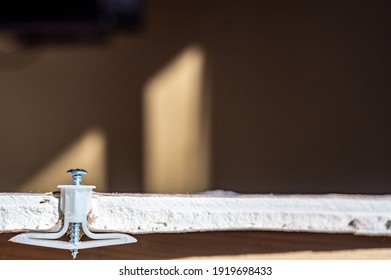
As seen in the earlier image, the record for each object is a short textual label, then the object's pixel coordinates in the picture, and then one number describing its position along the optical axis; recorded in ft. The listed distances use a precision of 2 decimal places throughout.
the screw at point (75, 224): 1.05
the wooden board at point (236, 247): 1.07
